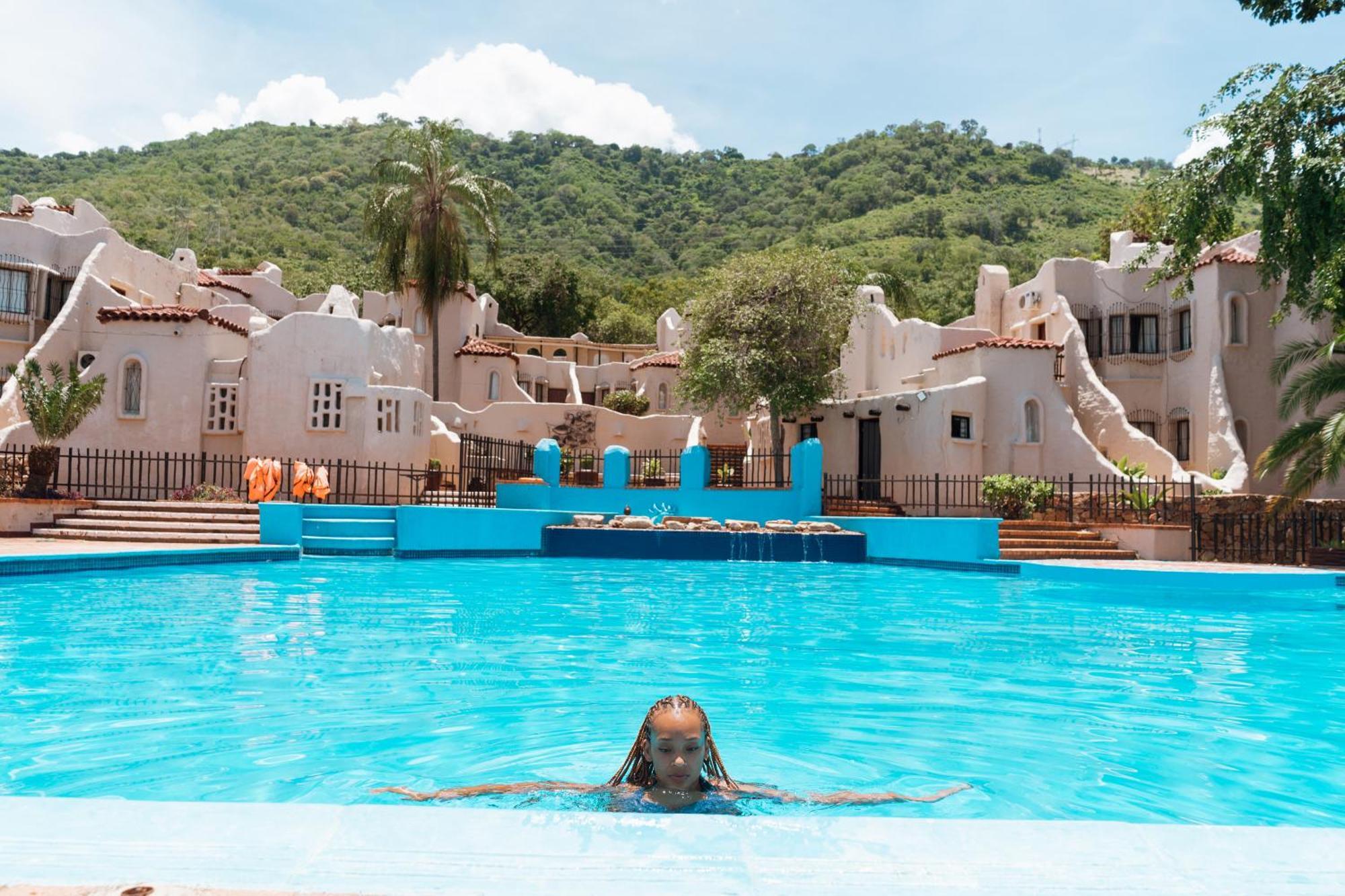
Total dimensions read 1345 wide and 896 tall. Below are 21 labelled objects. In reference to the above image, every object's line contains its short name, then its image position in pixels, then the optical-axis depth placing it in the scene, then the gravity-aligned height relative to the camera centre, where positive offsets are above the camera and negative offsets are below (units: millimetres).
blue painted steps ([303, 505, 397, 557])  19266 -1161
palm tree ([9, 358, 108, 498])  19125 +1151
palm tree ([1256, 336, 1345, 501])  17625 +850
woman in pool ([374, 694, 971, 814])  3857 -1289
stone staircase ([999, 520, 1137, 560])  19516 -1273
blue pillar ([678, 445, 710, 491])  24625 +156
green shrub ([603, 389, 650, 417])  38656 +2879
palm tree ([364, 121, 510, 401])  36406 +9747
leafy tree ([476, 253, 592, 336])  53875 +10098
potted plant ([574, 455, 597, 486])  27105 -36
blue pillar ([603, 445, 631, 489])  24250 +187
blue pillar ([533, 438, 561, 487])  24391 +322
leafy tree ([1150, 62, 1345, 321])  16578 +5407
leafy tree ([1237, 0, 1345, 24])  17281 +8446
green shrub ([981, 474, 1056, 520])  22781 -363
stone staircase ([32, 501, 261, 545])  18203 -1001
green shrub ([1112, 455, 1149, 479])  25716 +358
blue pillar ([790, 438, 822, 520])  23516 -49
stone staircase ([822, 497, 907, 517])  26219 -798
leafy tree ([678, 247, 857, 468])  28969 +4372
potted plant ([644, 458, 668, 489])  28328 +72
